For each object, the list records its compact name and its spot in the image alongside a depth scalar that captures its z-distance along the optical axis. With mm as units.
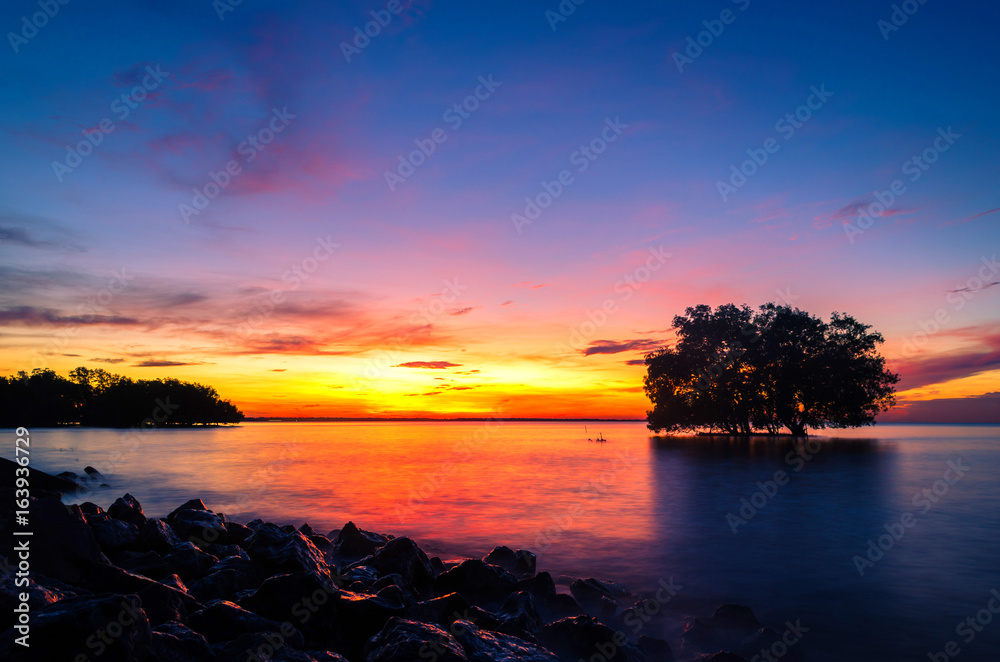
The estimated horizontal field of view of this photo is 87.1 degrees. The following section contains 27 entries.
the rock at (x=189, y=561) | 9734
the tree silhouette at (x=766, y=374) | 63688
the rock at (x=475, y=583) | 10250
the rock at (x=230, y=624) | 6613
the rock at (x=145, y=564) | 9398
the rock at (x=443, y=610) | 8203
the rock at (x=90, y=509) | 13888
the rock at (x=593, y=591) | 10406
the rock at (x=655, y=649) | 7879
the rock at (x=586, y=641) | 7492
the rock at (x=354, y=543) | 13747
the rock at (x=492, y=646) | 6349
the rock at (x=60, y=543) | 7426
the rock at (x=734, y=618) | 8992
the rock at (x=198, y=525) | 12641
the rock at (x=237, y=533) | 13477
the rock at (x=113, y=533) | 10469
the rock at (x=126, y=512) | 13148
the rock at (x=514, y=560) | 12500
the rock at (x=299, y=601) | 7277
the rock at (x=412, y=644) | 5715
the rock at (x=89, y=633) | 4945
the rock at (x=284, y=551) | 9352
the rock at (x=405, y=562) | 10602
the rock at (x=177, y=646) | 5371
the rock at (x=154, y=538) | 10930
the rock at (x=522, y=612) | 8391
